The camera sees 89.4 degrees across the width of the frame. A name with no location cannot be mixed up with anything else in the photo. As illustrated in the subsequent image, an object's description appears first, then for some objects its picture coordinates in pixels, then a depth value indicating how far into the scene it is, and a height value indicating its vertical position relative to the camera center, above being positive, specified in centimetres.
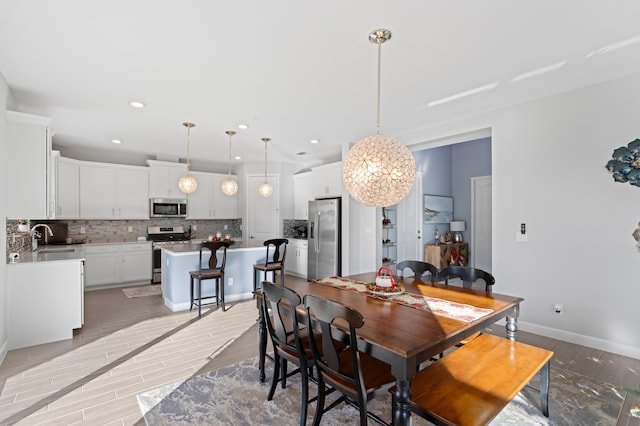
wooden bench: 158 -97
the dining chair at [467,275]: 267 -56
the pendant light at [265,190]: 639 +42
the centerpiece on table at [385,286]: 251 -59
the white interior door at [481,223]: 694 -24
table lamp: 709 -36
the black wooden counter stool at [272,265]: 491 -84
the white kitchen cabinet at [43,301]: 336 -98
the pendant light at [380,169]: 232 +31
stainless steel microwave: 673 +8
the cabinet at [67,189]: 569 +39
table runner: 203 -65
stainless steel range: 637 -55
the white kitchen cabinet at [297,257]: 709 -103
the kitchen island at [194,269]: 469 -95
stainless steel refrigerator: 608 -53
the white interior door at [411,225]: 654 -28
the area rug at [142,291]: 555 -143
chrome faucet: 475 -47
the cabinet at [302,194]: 726 +41
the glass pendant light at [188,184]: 527 +44
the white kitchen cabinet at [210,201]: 728 +24
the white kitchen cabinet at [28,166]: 347 +49
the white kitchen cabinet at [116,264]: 584 -99
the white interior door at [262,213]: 751 -4
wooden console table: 657 -89
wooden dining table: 158 -65
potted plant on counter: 423 -20
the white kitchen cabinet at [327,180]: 634 +64
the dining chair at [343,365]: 170 -91
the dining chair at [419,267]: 313 -56
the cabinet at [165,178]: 670 +70
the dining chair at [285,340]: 206 -93
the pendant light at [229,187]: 585 +44
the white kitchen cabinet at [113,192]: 606 +38
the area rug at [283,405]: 219 -142
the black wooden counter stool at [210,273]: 441 -86
